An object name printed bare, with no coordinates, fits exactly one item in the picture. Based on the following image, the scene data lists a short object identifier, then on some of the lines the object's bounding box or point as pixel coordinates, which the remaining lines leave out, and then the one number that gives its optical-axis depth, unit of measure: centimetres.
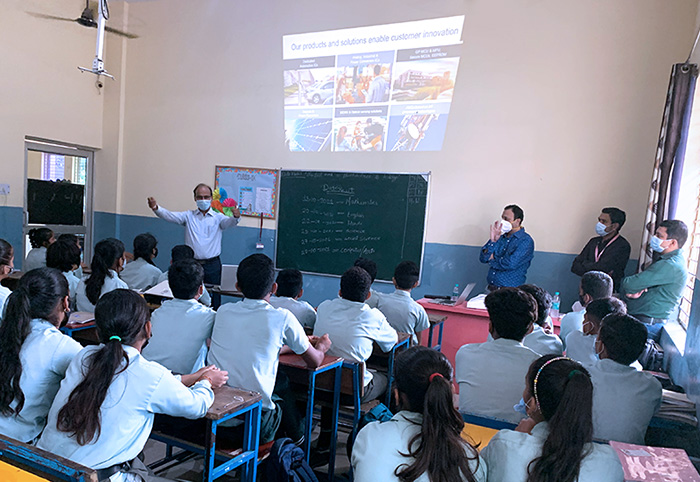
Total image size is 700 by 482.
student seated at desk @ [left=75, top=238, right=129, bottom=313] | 314
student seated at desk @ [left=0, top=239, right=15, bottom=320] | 302
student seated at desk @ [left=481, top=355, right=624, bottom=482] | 128
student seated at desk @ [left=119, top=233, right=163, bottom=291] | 390
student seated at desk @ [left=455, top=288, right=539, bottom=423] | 199
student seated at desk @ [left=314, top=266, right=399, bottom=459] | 268
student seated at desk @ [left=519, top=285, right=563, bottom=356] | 243
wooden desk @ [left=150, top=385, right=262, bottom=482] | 173
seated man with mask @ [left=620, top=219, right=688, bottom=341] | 330
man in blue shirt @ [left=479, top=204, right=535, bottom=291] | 448
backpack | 194
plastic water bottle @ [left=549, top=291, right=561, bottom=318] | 403
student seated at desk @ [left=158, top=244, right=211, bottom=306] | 406
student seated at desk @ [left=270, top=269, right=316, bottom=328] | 304
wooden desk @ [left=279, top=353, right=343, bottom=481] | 232
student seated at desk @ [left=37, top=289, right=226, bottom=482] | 145
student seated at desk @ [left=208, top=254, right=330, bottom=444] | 219
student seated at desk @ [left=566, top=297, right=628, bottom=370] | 240
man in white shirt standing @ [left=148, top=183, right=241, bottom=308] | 542
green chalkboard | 527
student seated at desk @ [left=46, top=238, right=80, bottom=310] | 323
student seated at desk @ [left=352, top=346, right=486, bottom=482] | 126
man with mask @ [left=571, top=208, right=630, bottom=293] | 413
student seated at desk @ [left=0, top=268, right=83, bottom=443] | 165
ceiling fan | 557
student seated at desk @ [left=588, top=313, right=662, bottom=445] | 191
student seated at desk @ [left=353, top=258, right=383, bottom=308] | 352
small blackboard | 624
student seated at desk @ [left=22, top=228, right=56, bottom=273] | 443
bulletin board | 597
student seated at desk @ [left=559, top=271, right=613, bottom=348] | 299
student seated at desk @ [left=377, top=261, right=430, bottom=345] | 327
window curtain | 356
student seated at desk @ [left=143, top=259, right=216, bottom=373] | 229
